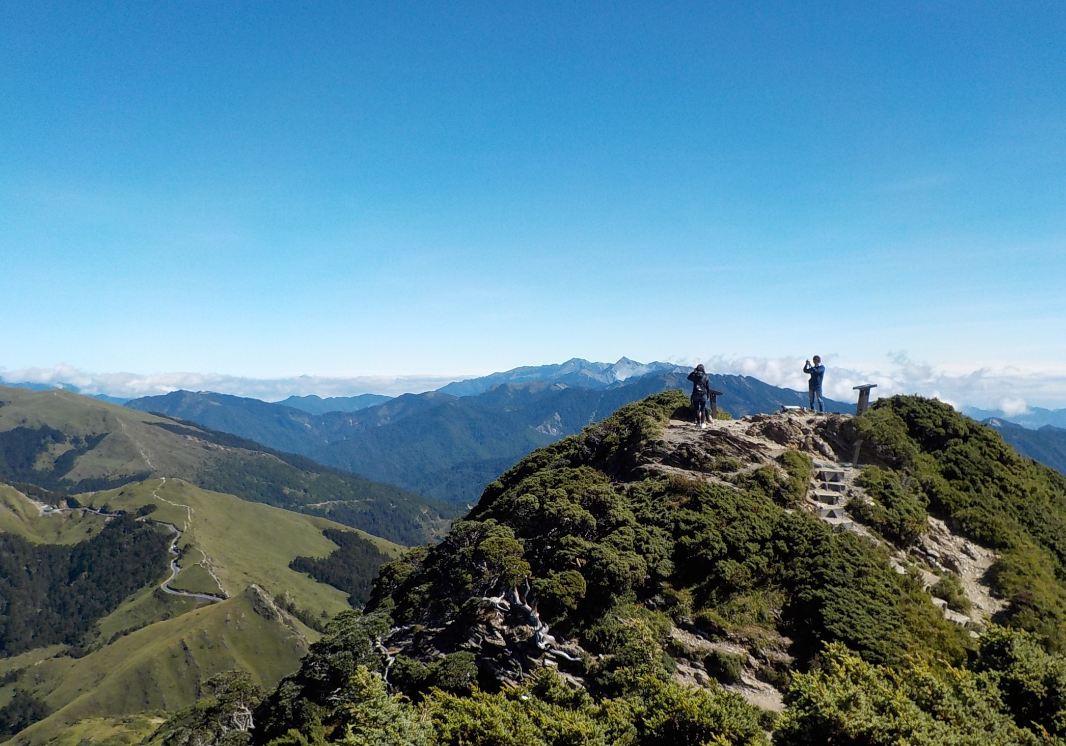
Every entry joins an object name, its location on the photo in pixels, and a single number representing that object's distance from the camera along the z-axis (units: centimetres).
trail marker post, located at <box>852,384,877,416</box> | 4231
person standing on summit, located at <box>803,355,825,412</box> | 4306
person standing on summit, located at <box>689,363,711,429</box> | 4431
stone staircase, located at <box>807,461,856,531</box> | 3619
